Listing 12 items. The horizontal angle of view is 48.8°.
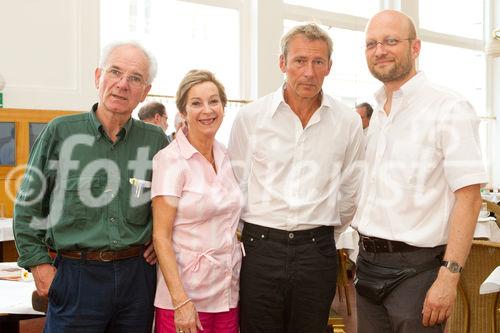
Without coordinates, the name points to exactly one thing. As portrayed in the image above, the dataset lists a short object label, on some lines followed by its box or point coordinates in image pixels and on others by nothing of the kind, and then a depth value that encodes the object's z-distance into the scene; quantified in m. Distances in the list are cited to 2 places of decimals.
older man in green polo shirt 1.88
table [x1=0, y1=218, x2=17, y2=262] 4.48
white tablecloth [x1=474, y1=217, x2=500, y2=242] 4.91
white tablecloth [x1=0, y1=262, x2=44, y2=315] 2.13
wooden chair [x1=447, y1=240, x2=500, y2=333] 2.92
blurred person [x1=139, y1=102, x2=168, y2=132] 4.92
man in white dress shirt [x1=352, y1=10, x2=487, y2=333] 1.84
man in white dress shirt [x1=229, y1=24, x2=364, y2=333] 2.14
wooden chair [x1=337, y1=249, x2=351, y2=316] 4.82
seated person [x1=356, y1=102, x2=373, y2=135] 5.55
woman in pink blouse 1.95
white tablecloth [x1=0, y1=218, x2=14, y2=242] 4.18
